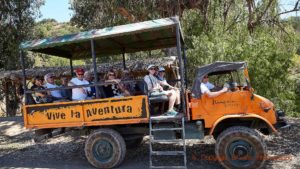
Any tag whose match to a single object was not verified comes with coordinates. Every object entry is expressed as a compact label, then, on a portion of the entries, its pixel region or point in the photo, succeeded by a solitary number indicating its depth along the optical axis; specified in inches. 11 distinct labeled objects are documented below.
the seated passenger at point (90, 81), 348.5
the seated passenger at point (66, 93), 357.4
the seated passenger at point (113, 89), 336.7
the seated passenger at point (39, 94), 346.6
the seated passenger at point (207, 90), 294.2
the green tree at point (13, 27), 904.5
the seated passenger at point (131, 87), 346.6
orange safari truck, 286.7
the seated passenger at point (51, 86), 350.3
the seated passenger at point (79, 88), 337.7
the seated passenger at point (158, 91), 314.7
